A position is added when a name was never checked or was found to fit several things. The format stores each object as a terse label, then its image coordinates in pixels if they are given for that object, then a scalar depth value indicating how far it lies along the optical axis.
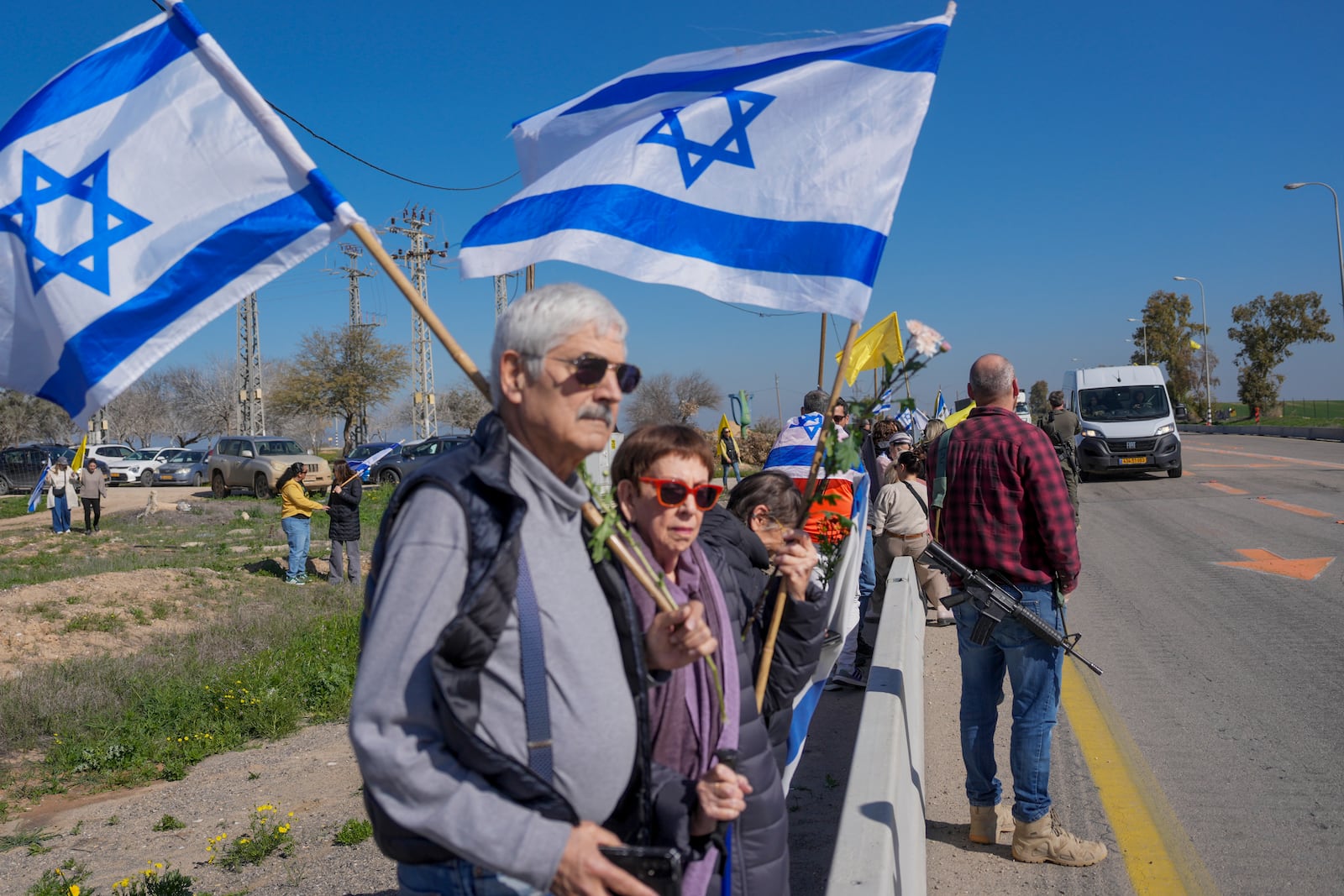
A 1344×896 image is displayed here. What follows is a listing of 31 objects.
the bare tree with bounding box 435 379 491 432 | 86.38
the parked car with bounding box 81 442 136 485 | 41.17
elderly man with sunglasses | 1.67
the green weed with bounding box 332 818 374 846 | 4.91
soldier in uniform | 10.65
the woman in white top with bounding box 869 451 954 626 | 7.81
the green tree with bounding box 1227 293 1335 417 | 60.00
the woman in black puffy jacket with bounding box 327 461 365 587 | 14.09
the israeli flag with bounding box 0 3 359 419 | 2.72
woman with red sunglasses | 2.24
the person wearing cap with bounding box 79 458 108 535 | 22.97
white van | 22.20
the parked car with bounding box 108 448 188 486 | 41.56
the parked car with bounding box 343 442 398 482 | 36.26
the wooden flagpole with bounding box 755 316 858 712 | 2.45
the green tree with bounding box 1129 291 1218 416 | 73.81
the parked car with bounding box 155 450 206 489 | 42.16
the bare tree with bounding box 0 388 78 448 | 60.69
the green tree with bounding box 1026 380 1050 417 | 63.69
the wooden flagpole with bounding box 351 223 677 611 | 2.02
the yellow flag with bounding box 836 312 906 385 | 7.43
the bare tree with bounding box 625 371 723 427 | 46.66
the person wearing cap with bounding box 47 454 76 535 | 22.41
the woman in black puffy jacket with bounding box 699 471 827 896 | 2.55
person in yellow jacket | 14.31
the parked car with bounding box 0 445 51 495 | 37.88
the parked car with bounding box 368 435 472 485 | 31.53
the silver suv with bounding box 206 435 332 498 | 31.73
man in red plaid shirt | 4.16
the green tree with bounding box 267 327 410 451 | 58.38
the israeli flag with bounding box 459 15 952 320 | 3.10
